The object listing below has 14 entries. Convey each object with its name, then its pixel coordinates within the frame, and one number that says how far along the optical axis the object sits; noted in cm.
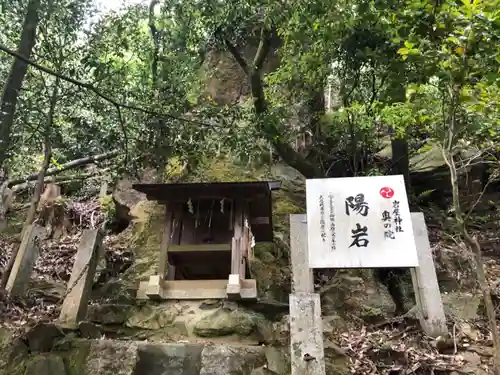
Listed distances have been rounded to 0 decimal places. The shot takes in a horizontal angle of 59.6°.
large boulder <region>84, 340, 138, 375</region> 506
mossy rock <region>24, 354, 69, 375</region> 484
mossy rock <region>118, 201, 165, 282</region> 840
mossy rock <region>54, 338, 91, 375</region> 510
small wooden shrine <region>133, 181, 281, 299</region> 643
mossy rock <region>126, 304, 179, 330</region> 645
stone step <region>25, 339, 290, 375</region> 498
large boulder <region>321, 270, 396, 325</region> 694
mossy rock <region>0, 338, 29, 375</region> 478
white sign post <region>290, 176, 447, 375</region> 484
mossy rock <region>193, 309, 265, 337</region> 614
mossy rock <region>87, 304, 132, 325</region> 649
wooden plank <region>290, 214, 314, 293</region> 484
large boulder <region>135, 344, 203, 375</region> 526
